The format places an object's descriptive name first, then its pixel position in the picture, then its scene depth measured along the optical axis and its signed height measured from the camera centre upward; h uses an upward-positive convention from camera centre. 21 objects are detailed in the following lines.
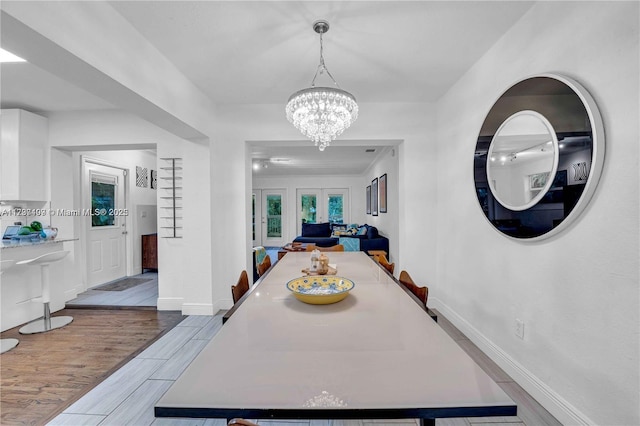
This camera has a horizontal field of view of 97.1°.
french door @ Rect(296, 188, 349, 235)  9.10 +0.19
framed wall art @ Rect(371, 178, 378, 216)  6.53 +0.34
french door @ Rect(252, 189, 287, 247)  9.12 -0.19
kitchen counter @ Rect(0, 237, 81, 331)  2.88 -0.80
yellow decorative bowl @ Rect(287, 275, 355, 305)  1.28 -0.39
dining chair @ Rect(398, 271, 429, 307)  1.52 -0.45
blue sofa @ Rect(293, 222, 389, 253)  5.15 -0.57
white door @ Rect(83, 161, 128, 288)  4.30 -0.18
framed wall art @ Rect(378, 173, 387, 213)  5.44 +0.37
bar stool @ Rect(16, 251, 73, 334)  2.84 -0.90
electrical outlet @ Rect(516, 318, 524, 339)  1.90 -0.80
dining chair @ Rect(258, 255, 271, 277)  2.26 -0.45
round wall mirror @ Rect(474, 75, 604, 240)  1.40 +0.32
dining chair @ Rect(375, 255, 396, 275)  2.26 -0.45
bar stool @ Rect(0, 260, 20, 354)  2.46 -1.18
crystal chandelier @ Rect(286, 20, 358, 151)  1.98 +0.73
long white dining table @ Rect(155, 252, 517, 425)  0.63 -0.44
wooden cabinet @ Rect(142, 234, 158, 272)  5.16 -0.74
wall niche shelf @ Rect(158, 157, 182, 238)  3.45 +0.16
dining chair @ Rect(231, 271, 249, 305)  1.65 -0.47
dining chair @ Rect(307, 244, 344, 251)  3.33 -0.45
